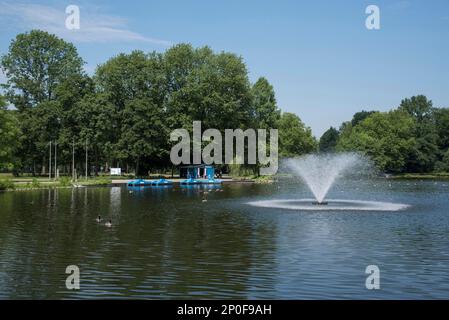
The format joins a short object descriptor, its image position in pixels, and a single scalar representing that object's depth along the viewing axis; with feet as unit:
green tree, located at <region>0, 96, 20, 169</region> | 253.16
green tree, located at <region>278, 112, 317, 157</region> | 499.10
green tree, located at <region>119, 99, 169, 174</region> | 350.43
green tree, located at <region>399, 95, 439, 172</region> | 523.70
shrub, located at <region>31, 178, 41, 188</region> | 261.44
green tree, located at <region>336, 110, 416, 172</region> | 489.67
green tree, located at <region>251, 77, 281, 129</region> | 421.59
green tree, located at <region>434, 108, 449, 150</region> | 555.28
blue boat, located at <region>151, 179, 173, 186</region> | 314.32
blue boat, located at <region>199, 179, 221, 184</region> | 334.11
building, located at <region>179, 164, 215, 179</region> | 369.91
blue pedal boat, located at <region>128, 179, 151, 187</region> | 295.69
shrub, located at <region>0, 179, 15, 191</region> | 241.35
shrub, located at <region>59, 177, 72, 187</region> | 278.15
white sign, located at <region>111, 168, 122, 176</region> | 374.02
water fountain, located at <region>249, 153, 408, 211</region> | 160.48
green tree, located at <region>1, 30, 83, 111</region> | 357.61
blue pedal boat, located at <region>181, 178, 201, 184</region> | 328.90
